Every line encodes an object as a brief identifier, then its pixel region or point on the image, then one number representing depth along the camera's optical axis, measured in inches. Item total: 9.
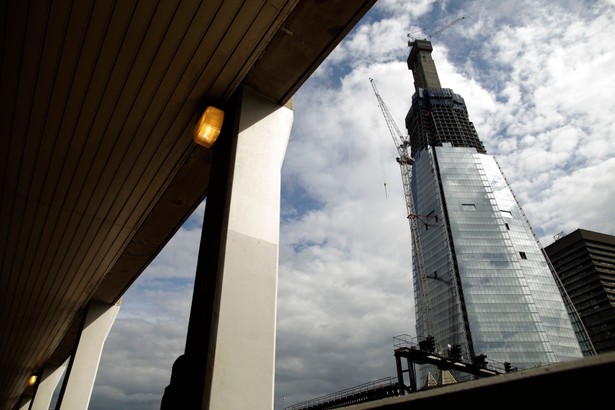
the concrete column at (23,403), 638.5
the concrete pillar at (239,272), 91.5
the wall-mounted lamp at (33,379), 541.0
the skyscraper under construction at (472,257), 3304.6
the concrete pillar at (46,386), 461.7
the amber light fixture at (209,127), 140.3
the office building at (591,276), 3924.7
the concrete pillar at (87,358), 285.4
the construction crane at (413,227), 3815.2
